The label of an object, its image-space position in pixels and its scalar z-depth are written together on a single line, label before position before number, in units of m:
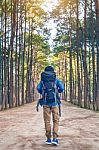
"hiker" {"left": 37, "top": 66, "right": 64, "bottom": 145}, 9.80
